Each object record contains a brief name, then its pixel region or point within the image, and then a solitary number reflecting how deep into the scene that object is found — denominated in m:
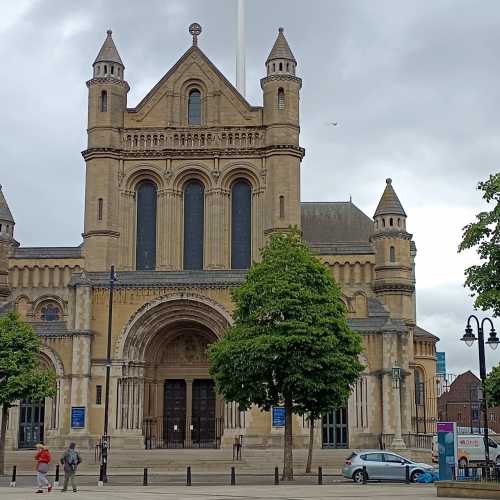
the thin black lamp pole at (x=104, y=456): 34.78
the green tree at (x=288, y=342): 37.00
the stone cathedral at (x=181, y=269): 51.66
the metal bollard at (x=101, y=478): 34.03
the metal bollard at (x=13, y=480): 33.81
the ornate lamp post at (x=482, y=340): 29.73
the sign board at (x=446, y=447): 30.75
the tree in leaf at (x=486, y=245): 26.69
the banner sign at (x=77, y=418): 50.34
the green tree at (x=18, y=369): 39.97
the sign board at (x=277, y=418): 50.16
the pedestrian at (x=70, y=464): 30.86
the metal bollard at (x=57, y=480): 34.48
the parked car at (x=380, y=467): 36.62
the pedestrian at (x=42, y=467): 29.77
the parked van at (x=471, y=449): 49.41
